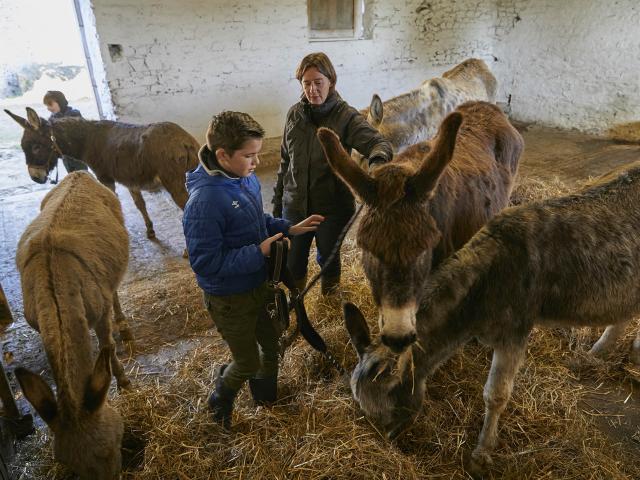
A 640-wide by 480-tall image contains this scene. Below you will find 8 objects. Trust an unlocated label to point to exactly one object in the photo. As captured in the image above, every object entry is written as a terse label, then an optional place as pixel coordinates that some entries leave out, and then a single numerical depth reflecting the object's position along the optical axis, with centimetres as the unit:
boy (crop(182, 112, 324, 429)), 200
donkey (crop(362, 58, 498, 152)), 564
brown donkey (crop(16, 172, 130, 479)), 204
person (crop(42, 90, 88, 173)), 600
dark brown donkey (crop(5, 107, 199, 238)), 494
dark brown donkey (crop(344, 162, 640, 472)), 224
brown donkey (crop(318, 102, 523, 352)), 185
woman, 277
